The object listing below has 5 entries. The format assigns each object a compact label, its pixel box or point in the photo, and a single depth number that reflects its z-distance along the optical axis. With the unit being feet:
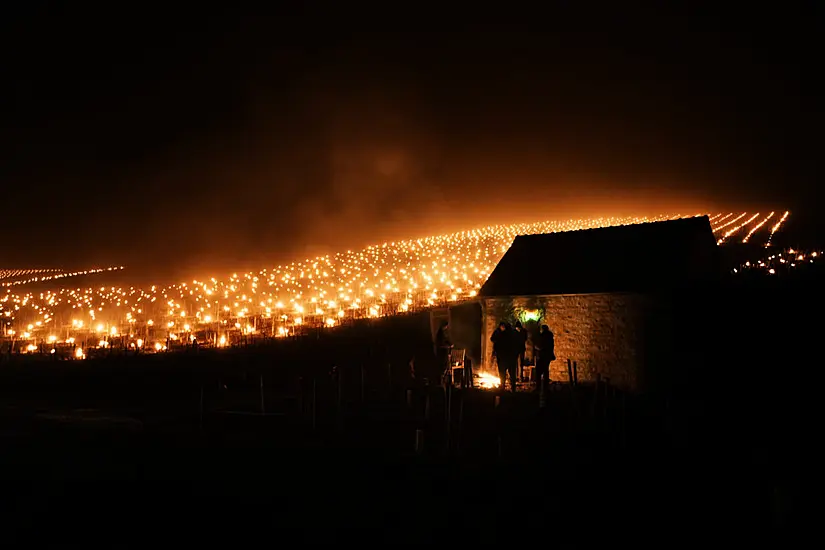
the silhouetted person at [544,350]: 52.08
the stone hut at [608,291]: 54.44
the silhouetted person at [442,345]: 66.63
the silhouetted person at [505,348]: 52.39
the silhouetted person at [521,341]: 53.57
